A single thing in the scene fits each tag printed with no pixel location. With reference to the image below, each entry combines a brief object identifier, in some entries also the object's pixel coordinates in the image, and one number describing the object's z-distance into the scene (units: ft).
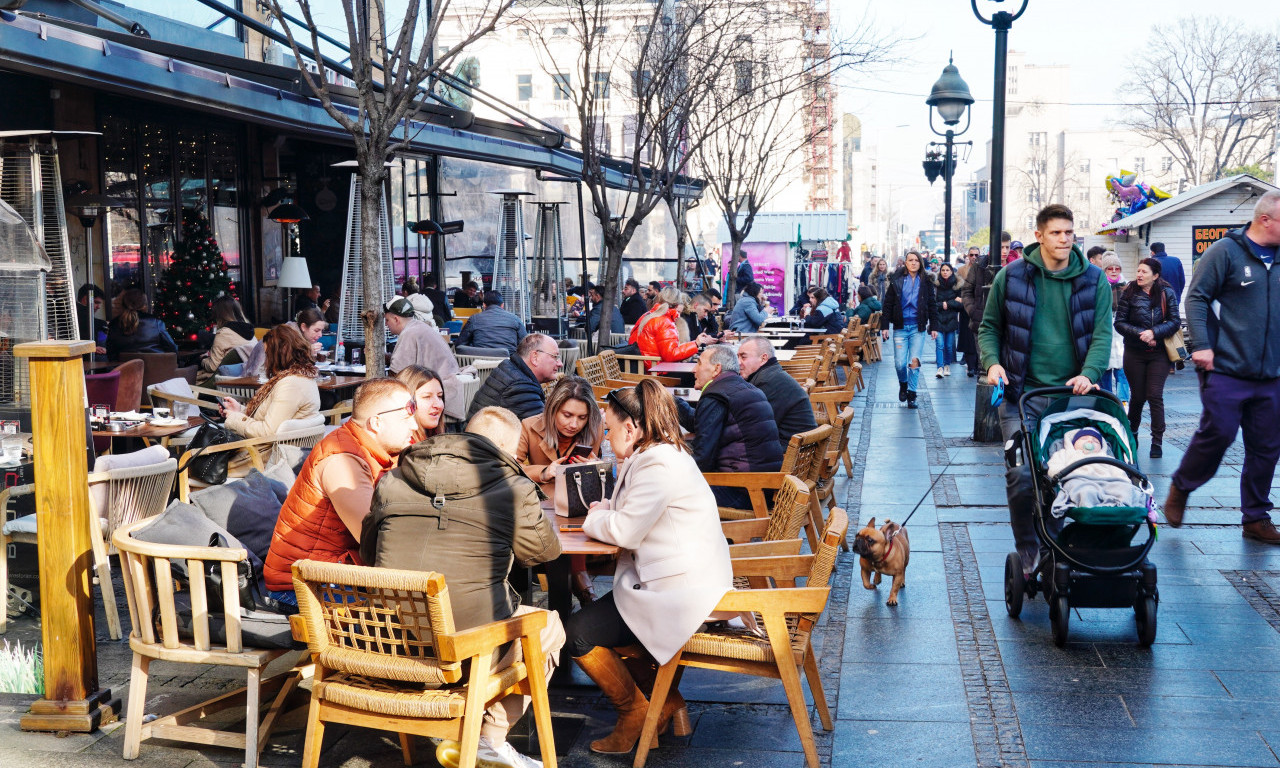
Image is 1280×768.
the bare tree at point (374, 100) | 26.16
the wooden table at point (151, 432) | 25.09
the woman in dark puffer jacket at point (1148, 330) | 35.24
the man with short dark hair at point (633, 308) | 70.54
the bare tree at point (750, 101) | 62.75
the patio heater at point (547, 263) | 64.59
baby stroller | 17.71
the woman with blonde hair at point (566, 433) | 20.08
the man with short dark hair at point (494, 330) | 44.70
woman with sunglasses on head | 14.43
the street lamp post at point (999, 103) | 38.06
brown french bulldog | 21.04
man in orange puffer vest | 14.51
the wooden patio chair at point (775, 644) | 13.93
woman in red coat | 41.93
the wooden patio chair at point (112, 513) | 19.29
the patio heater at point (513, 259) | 60.13
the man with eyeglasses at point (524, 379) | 24.54
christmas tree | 50.47
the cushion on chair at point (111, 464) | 19.27
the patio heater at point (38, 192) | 30.12
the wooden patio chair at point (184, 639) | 13.76
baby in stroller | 17.71
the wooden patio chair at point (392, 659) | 12.08
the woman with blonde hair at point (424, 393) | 17.97
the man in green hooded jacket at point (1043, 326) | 20.18
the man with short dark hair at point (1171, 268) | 56.08
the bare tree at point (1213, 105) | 156.87
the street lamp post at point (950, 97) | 56.49
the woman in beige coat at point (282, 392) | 24.70
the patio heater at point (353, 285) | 45.19
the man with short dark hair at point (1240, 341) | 23.56
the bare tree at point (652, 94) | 45.60
